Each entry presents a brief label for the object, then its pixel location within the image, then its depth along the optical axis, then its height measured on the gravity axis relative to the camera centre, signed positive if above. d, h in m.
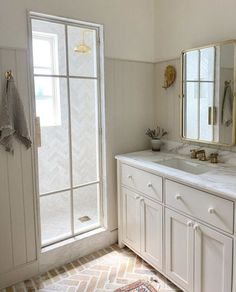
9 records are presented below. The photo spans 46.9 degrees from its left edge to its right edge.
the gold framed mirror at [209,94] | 2.11 +0.15
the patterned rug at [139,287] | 2.08 -1.34
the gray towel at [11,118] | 1.96 -0.02
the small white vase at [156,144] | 2.71 -0.31
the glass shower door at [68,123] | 2.24 -0.08
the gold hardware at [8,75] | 1.97 +0.29
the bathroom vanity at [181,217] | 1.61 -0.74
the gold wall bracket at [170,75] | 2.56 +0.35
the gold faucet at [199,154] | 2.32 -0.36
